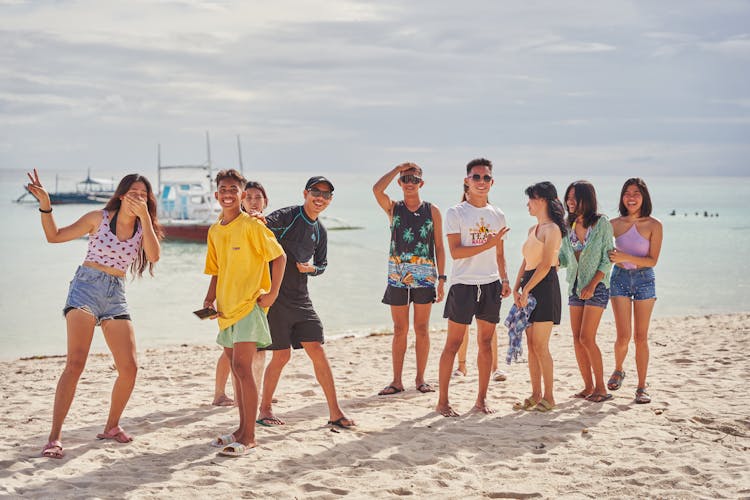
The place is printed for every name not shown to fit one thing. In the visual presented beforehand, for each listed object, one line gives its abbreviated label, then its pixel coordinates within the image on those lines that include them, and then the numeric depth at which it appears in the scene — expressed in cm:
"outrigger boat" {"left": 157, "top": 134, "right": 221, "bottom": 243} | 4731
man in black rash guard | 548
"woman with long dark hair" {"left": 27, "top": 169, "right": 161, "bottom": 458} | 477
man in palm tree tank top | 669
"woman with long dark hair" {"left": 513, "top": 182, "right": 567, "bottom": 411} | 584
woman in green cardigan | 621
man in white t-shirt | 591
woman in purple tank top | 634
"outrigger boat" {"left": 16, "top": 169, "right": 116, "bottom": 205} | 8854
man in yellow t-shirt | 487
